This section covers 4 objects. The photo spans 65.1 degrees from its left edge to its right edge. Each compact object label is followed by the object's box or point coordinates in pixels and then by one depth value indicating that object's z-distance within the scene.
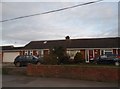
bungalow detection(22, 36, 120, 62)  15.34
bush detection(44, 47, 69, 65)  9.21
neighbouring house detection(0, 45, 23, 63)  18.95
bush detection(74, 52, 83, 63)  12.68
